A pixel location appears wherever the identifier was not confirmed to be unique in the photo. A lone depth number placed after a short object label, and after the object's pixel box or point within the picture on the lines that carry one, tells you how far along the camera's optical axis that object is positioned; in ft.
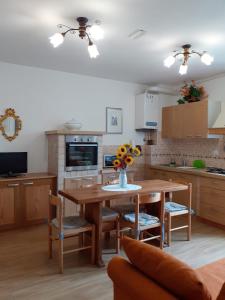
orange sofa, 3.89
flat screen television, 13.00
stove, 14.03
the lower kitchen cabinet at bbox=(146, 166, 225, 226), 13.24
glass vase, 10.71
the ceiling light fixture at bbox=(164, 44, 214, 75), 9.98
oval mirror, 13.60
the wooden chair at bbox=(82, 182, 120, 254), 10.17
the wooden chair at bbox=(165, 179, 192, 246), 10.92
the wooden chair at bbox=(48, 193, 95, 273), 8.75
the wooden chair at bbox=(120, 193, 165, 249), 9.55
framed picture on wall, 17.01
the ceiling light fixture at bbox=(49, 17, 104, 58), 8.14
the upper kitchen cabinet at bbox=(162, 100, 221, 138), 14.96
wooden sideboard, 12.51
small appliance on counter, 16.44
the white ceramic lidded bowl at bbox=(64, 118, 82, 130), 14.48
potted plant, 16.10
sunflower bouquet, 10.43
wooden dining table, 9.03
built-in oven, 13.98
